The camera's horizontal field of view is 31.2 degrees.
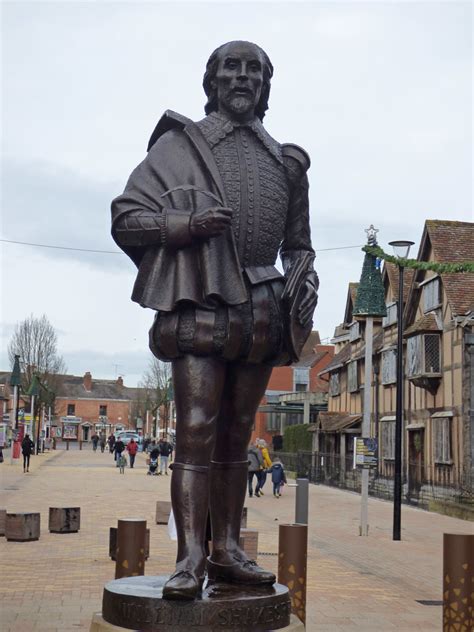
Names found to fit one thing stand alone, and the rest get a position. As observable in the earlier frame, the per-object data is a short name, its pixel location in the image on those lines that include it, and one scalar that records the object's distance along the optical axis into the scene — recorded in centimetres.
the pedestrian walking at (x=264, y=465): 2668
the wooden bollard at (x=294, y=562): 622
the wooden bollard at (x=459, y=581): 580
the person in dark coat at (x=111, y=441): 6311
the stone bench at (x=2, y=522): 1419
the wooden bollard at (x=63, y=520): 1474
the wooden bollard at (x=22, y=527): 1355
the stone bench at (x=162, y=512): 1648
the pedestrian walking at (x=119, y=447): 3981
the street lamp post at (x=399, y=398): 1614
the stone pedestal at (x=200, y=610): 391
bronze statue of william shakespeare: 427
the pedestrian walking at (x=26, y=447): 3349
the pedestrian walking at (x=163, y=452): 3775
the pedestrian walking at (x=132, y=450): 4238
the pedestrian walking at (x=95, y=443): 6885
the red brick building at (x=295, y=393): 5138
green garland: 1582
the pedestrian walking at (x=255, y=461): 2395
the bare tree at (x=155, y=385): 7319
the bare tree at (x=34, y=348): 5869
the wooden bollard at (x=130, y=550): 650
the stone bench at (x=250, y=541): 1104
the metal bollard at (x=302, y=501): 1173
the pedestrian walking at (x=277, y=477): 2584
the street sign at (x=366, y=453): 1647
